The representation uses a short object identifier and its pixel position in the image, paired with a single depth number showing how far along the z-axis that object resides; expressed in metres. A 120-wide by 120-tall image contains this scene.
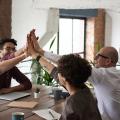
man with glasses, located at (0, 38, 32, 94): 3.22
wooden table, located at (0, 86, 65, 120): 2.34
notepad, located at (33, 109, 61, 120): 2.32
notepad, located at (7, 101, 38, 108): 2.62
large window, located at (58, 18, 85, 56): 6.95
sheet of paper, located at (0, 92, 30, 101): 2.87
